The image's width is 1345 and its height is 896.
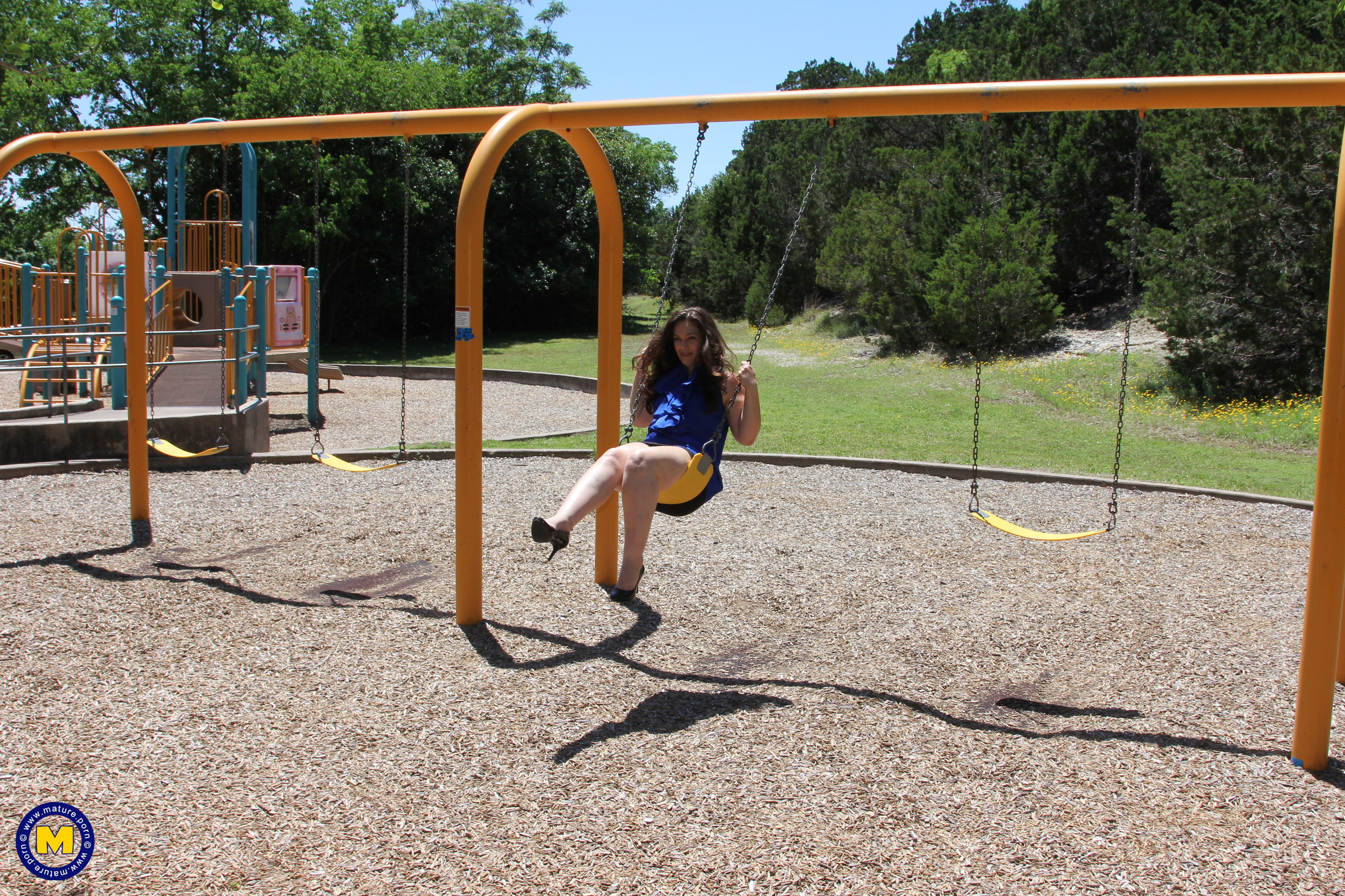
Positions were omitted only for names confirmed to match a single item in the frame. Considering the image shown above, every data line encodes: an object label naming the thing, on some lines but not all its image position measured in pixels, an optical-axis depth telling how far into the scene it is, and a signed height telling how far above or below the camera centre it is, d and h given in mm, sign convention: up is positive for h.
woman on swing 4086 -342
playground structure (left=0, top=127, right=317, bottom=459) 8859 +23
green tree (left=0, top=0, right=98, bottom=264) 22125 +4522
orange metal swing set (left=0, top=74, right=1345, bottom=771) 2984 +653
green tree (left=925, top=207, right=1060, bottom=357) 18141 +980
